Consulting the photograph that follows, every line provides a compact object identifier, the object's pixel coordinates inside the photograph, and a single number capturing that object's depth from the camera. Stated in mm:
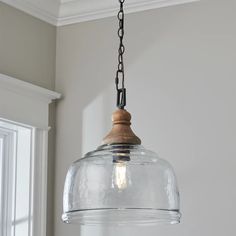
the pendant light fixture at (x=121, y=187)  2831
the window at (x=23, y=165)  4723
